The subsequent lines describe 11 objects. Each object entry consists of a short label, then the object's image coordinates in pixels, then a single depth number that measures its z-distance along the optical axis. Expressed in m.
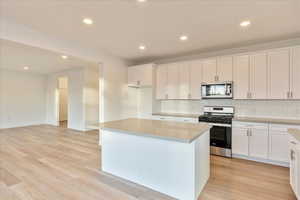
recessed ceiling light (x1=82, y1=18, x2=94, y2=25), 2.51
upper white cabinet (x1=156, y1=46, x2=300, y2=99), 3.06
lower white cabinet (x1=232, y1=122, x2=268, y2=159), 3.06
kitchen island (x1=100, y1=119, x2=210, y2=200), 1.85
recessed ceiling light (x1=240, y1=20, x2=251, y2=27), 2.57
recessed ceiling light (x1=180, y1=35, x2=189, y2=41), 3.19
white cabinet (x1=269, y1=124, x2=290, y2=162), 2.86
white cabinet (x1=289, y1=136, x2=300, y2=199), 1.73
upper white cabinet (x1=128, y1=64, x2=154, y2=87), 4.65
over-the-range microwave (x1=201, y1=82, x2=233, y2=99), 3.65
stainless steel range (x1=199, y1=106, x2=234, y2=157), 3.39
